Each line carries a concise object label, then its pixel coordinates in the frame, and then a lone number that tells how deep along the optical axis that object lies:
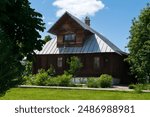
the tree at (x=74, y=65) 39.47
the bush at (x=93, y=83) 31.75
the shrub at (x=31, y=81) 33.79
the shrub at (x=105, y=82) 32.03
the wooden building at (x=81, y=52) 41.25
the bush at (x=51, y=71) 41.04
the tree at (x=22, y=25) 11.59
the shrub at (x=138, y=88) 25.14
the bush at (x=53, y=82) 32.84
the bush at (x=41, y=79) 33.06
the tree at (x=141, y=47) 38.25
